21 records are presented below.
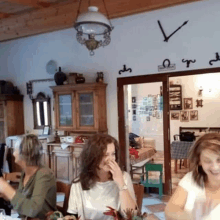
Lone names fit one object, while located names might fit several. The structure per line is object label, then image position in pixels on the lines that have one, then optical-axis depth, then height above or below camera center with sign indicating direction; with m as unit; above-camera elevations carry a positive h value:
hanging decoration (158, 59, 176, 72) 3.94 +0.65
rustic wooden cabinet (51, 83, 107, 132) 4.37 +0.05
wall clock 3.86 +1.16
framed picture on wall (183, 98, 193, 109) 7.09 +0.12
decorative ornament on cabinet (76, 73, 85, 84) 4.50 +0.55
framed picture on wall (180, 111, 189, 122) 7.08 -0.24
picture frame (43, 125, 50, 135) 5.09 -0.38
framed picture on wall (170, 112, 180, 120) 7.20 -0.23
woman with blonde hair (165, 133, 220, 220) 1.24 -0.39
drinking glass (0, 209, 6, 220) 1.48 -0.60
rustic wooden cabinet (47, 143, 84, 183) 4.44 -0.90
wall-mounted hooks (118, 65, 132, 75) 4.30 +0.67
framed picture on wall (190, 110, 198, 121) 6.99 -0.22
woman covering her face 1.62 -0.49
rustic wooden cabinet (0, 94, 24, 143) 5.20 -0.06
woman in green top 1.63 -0.51
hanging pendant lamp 2.43 +0.84
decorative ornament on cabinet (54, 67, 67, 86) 4.71 +0.61
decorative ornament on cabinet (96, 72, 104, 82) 4.40 +0.57
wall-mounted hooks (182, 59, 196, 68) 3.80 +0.69
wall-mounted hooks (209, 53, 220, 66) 3.61 +0.69
